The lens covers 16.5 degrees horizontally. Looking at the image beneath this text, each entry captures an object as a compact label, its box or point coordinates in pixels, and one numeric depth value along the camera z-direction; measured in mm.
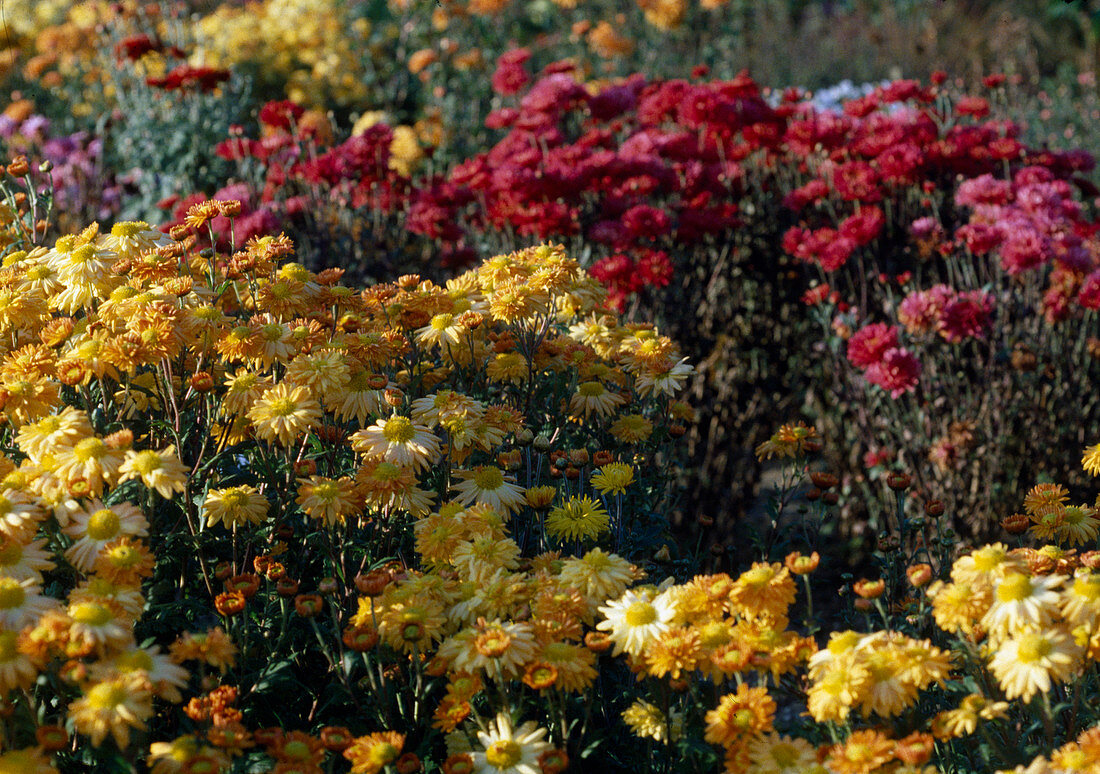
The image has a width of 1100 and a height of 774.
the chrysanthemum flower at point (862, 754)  2205
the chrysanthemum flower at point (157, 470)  2314
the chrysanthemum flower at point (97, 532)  2298
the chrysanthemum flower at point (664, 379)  2564
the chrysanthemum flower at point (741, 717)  2244
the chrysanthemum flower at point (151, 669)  2214
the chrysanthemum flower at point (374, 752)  2237
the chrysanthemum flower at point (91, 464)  2314
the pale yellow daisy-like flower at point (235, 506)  2376
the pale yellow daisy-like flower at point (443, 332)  2541
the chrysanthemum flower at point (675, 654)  2264
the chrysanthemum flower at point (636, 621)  2291
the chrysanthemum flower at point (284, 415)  2388
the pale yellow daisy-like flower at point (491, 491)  2450
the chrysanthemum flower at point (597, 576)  2336
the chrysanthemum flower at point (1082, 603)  2254
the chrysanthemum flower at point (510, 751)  2254
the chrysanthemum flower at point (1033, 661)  2229
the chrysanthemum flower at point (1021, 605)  2253
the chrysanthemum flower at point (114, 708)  2190
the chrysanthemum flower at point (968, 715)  2229
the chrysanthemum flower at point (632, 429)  2559
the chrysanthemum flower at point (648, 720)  2312
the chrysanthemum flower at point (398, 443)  2406
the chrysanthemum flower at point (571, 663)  2279
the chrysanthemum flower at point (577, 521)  2426
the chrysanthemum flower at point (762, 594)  2292
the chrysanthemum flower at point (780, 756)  2236
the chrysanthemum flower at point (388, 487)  2381
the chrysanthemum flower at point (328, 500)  2366
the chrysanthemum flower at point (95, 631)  2223
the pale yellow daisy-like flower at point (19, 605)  2246
